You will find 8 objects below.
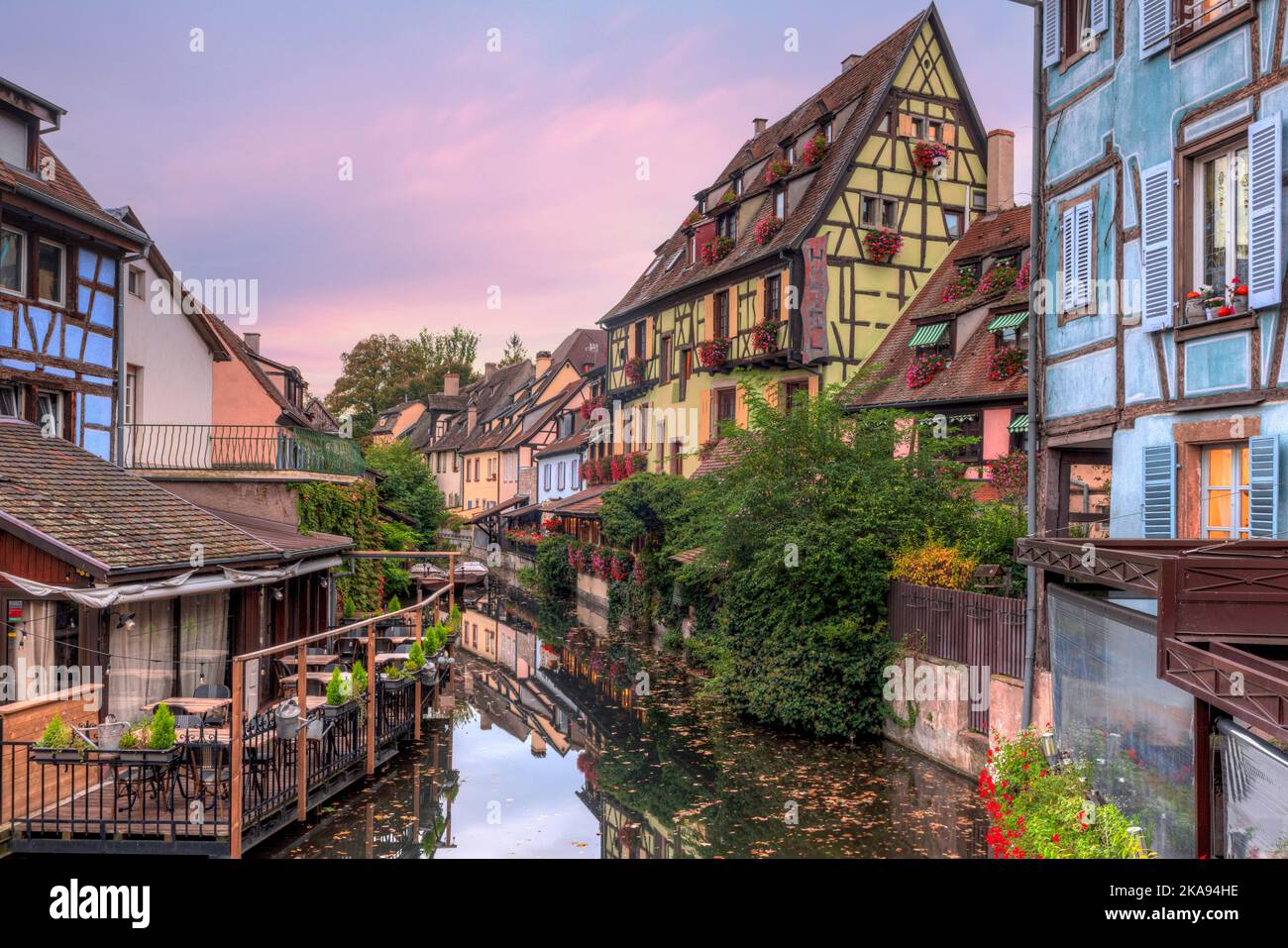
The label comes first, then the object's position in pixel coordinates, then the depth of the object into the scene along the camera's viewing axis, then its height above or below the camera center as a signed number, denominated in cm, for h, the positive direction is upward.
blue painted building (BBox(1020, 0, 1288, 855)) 659 +115
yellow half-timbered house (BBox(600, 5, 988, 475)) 2427 +685
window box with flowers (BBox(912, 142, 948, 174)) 2505 +853
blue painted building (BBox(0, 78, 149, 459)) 1521 +323
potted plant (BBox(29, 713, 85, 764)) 959 -265
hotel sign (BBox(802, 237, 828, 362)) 2381 +450
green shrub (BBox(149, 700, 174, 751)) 976 -252
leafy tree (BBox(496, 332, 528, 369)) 8194 +1102
